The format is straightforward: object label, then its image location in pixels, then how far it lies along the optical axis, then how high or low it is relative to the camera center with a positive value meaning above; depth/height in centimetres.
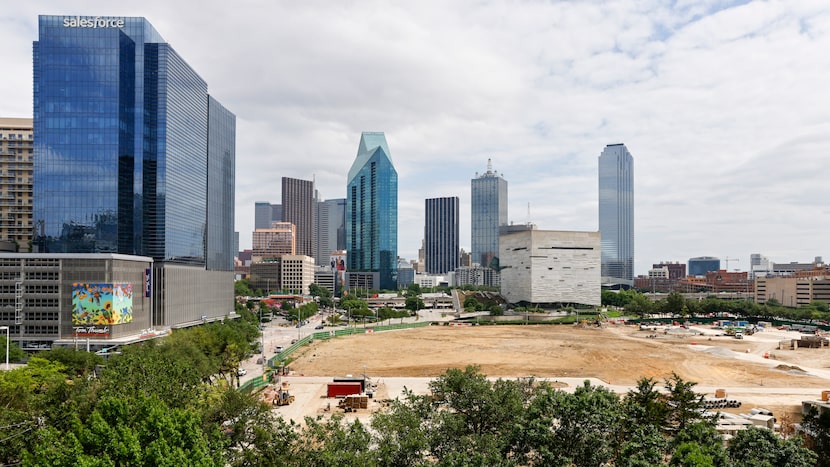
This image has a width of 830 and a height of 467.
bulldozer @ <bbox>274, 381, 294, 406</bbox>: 6012 -1740
